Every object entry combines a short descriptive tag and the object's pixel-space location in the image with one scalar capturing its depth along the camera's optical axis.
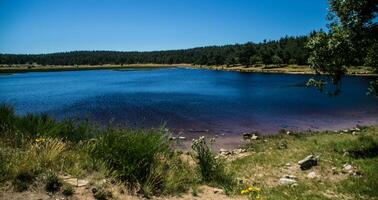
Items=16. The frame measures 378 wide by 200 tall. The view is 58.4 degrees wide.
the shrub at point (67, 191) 7.18
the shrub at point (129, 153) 8.41
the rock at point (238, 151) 20.99
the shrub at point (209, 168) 10.09
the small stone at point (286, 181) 11.77
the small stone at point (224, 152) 20.83
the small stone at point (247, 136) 27.04
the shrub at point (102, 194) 7.30
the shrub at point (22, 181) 6.98
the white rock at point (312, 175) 12.77
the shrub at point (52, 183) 7.20
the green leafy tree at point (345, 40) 16.70
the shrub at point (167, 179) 8.50
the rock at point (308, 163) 14.17
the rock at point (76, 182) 7.59
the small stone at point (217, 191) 9.19
